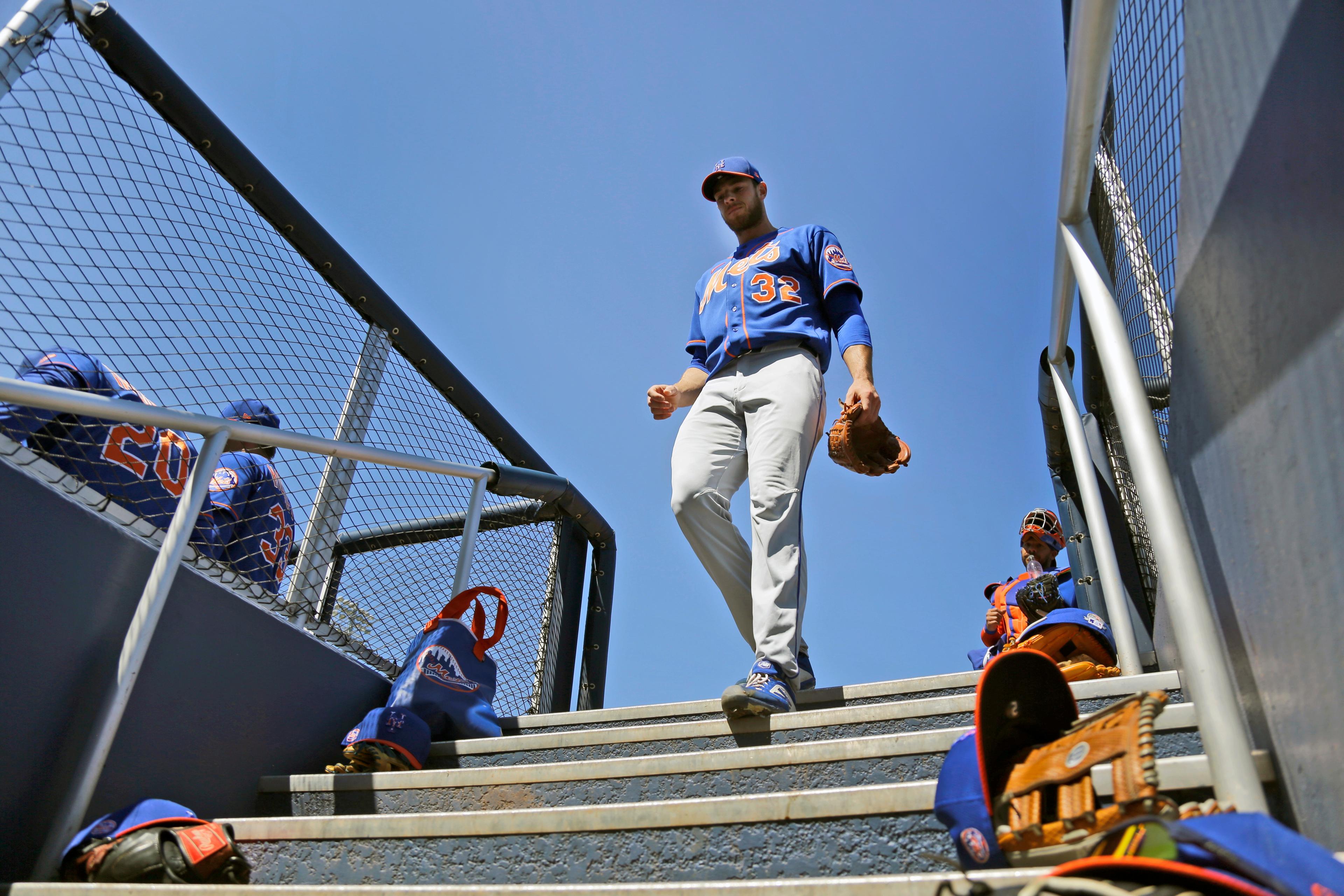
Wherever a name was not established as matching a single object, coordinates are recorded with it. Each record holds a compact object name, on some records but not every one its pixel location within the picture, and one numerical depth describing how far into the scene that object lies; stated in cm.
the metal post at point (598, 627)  394
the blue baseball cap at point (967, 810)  109
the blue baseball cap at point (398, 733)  237
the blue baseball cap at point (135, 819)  165
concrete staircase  138
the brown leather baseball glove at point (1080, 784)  90
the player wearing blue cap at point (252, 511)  271
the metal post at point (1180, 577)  110
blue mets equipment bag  263
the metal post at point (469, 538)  329
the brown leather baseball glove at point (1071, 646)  237
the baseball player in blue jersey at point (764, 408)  238
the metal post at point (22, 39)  198
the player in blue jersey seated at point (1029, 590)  353
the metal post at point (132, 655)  175
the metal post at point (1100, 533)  225
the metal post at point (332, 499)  278
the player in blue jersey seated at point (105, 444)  214
